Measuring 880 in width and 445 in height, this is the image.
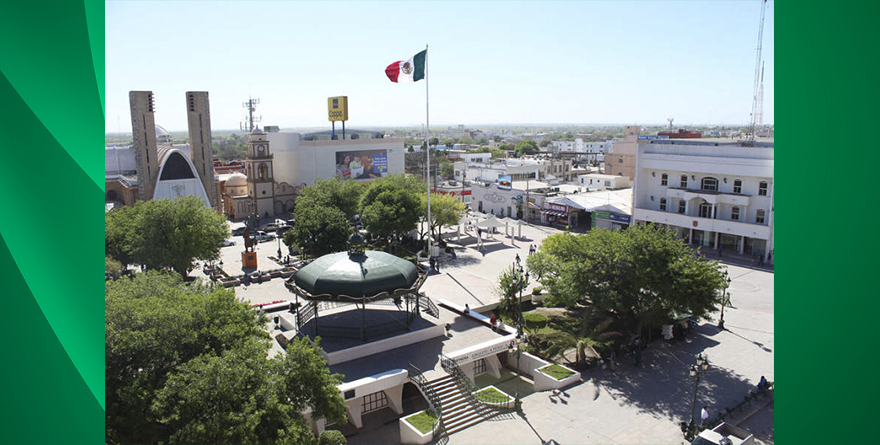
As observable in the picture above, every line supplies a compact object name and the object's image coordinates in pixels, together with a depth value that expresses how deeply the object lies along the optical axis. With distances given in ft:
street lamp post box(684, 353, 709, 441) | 61.16
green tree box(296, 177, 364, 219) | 153.48
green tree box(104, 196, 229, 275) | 108.88
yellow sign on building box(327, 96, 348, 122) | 250.57
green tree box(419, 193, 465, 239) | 150.71
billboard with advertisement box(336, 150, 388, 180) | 232.94
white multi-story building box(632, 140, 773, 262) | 140.87
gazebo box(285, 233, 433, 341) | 77.25
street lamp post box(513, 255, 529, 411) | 86.53
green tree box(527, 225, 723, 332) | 80.33
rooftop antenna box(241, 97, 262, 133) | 247.74
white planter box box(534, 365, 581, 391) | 74.05
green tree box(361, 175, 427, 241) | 137.18
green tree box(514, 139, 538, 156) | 528.79
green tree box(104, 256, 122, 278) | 107.86
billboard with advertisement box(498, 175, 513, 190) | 206.90
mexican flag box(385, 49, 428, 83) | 114.42
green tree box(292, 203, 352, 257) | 127.65
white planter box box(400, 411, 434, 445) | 61.93
